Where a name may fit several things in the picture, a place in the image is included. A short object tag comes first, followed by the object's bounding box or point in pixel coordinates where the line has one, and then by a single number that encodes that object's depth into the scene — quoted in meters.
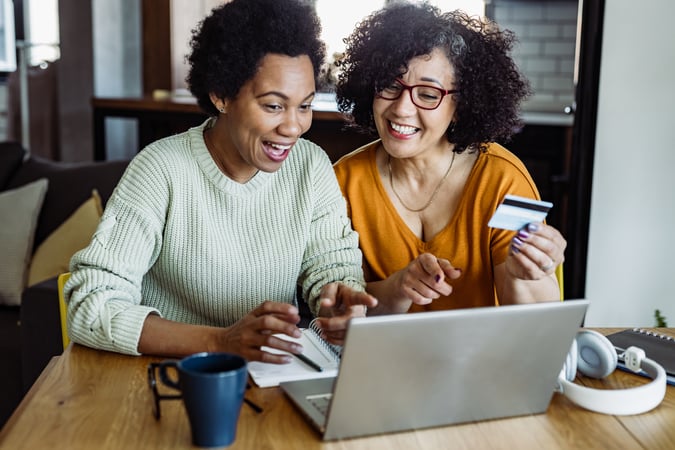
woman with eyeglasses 1.68
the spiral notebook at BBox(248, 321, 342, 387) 1.15
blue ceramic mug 0.89
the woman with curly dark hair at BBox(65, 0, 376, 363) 1.33
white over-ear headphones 1.08
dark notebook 1.24
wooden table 0.97
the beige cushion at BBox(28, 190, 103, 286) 2.78
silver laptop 0.93
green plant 2.54
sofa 2.80
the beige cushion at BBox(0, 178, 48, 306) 2.88
